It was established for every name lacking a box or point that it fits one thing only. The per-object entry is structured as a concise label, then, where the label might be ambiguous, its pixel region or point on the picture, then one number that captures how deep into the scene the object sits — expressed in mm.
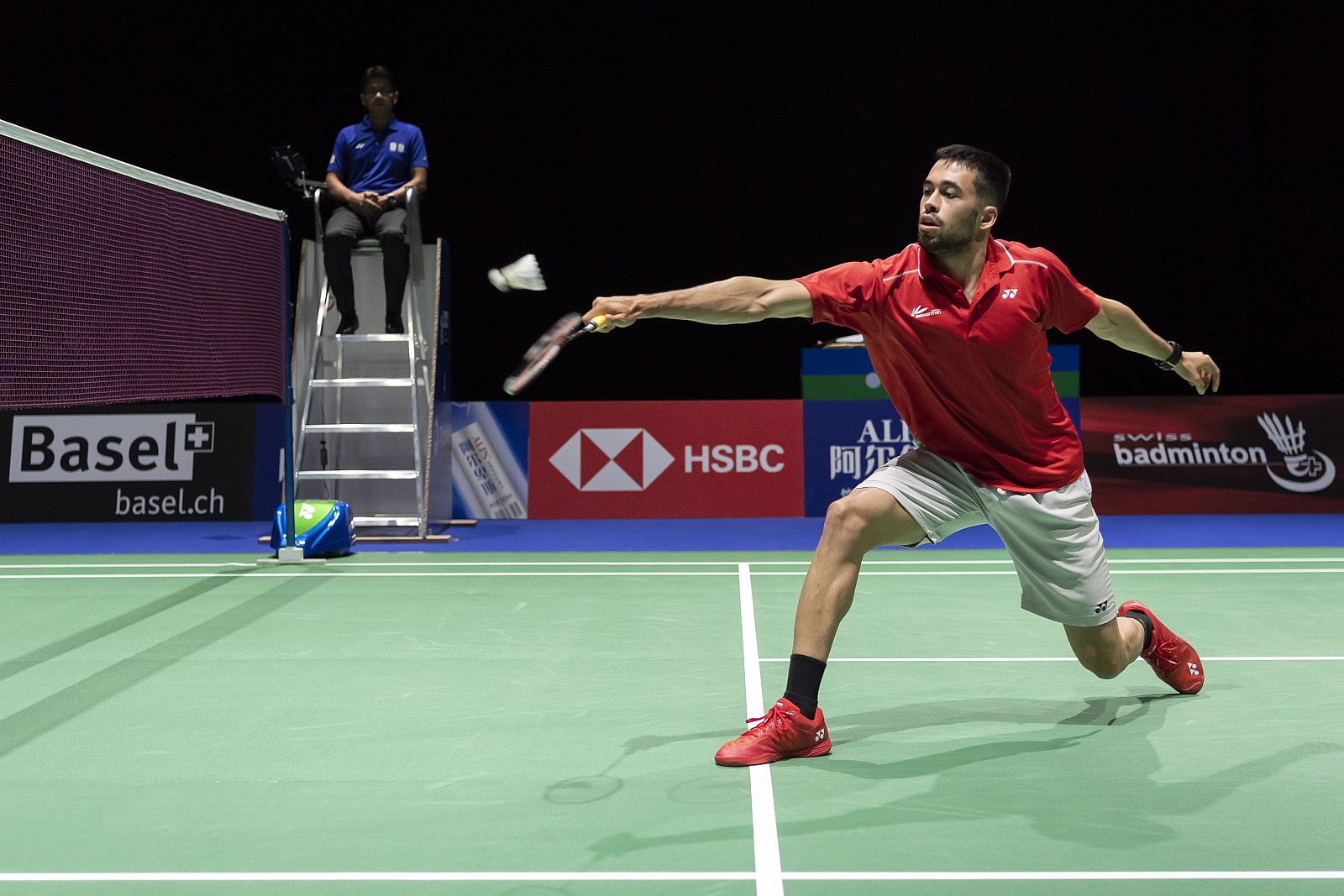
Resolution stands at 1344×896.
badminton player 3340
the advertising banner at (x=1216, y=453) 9094
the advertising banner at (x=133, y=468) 9055
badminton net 4750
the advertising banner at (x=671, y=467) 9125
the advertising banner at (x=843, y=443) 9141
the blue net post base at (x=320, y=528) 6875
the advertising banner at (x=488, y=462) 9156
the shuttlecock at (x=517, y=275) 3270
